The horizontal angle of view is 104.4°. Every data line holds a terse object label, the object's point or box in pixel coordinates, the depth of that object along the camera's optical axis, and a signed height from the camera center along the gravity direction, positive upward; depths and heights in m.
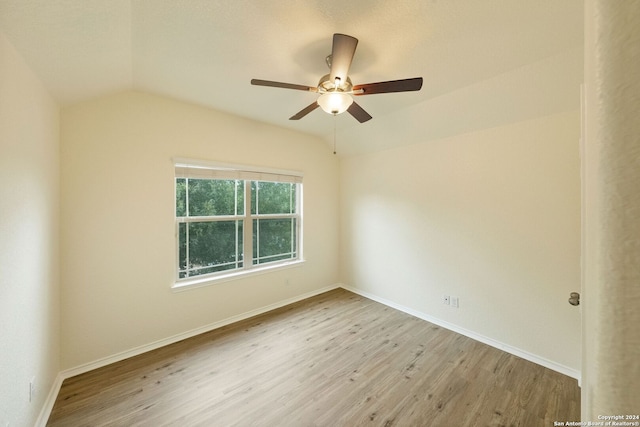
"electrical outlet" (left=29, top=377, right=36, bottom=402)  1.56 -1.11
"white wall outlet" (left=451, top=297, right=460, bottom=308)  2.89 -1.04
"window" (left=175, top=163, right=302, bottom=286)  2.86 -0.08
